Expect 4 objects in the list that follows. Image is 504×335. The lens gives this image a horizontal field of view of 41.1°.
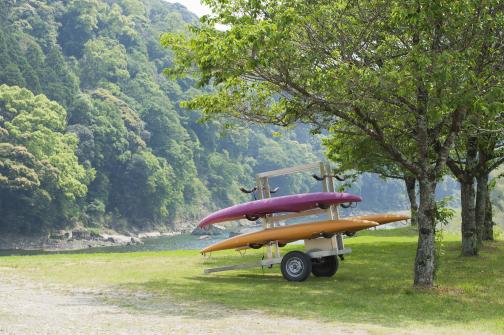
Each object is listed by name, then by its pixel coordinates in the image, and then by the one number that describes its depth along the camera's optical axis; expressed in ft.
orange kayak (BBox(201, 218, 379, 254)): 62.95
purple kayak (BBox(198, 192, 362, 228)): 64.34
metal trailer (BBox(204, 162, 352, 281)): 63.16
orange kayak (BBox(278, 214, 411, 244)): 70.14
